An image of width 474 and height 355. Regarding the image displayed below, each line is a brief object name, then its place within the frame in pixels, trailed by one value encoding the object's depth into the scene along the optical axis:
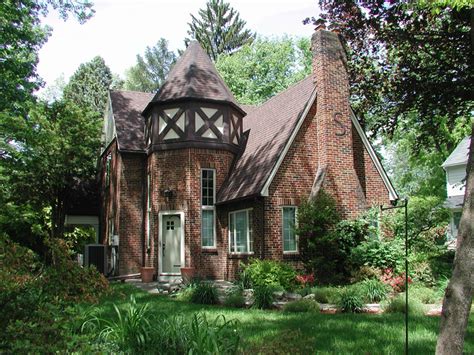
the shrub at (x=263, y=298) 10.25
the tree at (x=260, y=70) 36.56
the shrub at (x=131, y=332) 5.26
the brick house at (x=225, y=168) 15.45
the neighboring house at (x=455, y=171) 31.39
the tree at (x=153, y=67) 51.59
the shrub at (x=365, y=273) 13.08
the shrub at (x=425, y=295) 10.56
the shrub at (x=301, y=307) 9.74
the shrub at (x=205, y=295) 11.05
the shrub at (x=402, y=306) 9.25
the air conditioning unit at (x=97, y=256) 19.97
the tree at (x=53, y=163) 21.20
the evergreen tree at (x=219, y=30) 41.00
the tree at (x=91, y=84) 42.34
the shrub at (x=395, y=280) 12.17
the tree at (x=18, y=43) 15.67
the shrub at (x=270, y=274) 13.14
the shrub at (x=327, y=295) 10.59
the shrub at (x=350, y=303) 9.65
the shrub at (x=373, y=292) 10.70
